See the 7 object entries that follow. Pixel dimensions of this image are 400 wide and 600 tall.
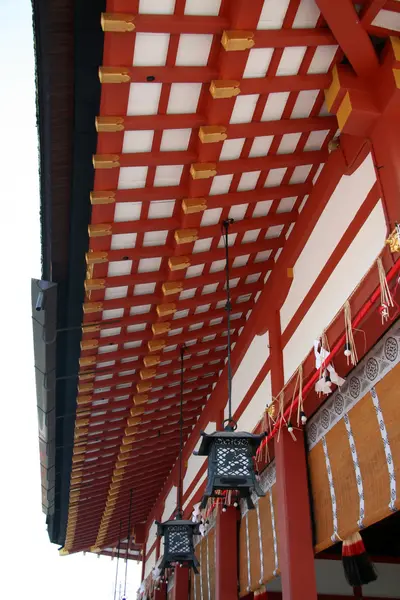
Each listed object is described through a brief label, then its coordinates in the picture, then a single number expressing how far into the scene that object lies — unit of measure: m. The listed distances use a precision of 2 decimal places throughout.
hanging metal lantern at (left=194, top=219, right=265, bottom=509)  3.45
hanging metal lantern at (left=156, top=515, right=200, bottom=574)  5.07
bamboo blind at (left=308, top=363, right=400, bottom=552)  3.28
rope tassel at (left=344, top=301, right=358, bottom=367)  3.28
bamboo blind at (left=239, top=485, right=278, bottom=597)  4.82
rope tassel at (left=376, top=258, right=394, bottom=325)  2.91
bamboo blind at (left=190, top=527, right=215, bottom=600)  6.60
